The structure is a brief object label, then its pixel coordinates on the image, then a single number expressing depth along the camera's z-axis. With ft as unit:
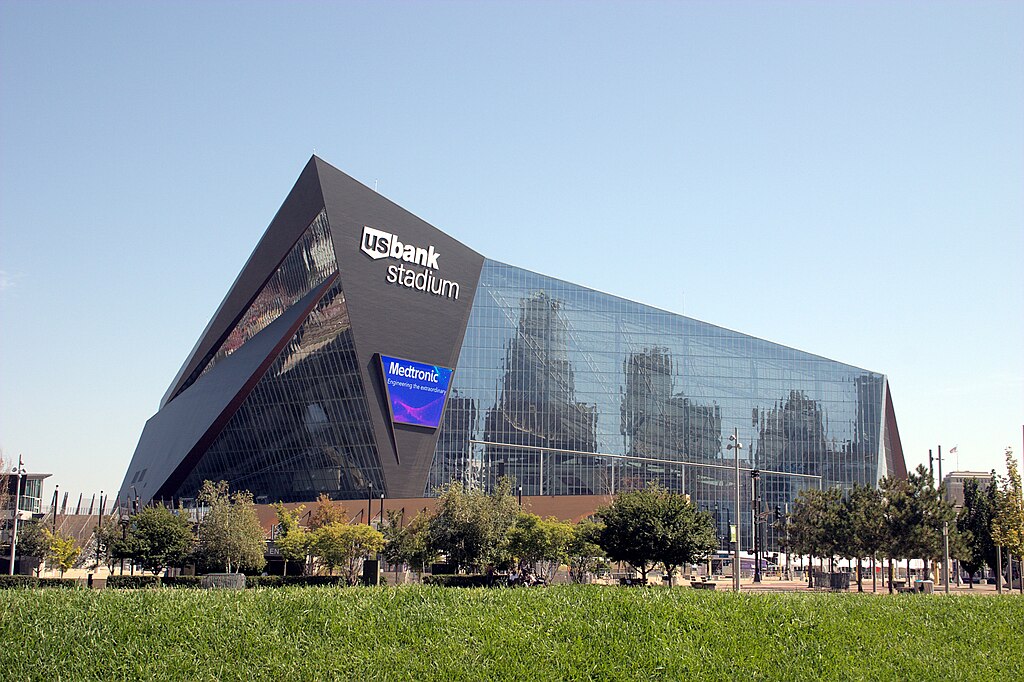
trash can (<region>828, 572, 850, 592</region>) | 198.70
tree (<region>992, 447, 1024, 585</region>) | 184.14
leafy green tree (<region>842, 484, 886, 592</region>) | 193.88
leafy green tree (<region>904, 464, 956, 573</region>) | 187.32
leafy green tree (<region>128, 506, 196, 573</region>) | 167.22
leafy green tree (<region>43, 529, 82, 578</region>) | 207.00
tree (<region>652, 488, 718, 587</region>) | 161.27
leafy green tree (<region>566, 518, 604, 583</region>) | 170.19
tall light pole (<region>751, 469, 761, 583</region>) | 264.48
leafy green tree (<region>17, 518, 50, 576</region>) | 218.79
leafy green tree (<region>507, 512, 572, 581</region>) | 173.78
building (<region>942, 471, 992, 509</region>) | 551.59
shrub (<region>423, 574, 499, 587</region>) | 163.07
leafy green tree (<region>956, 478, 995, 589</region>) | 251.39
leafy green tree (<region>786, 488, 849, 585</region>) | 217.36
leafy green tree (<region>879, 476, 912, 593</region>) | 188.75
